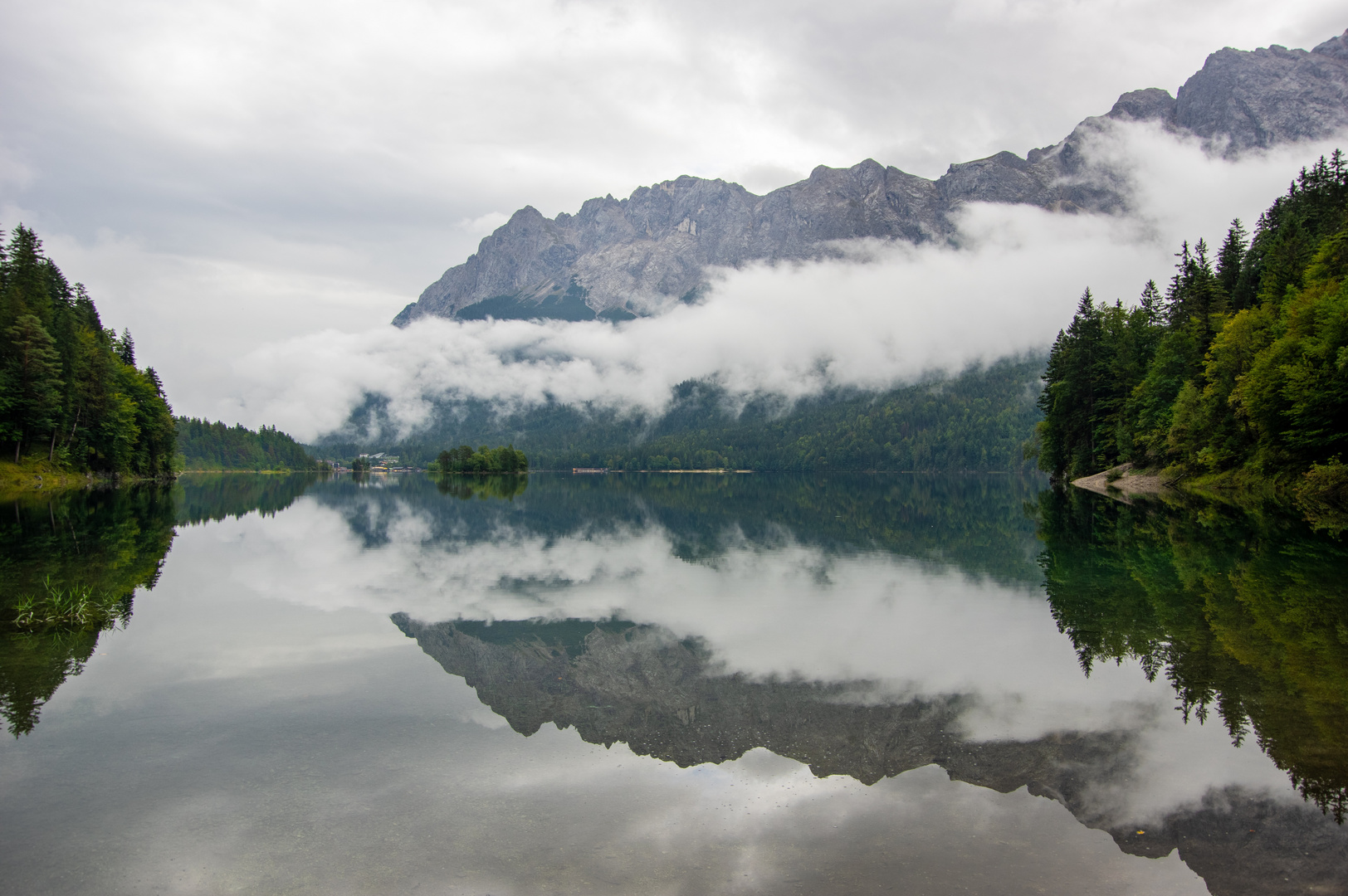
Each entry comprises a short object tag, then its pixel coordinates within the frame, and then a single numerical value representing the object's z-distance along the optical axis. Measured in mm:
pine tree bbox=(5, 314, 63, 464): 73062
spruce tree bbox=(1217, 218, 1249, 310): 79688
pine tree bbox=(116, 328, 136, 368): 114044
